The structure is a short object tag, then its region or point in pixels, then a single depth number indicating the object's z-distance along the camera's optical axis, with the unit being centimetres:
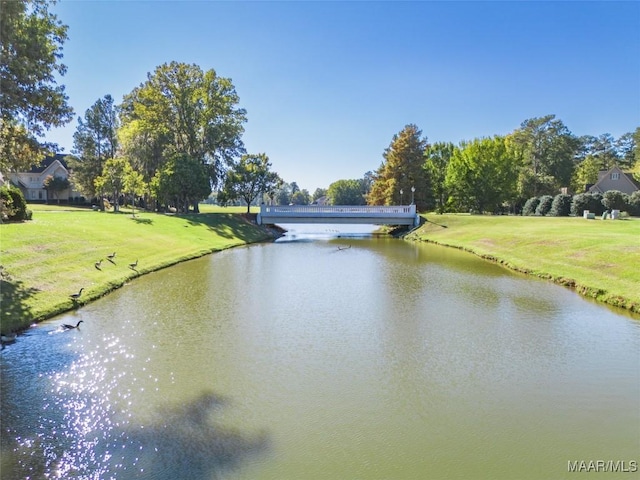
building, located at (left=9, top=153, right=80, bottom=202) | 6544
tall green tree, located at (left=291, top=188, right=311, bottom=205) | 18351
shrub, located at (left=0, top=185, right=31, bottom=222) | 2302
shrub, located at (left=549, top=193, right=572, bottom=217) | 5121
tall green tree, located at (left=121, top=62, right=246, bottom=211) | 5269
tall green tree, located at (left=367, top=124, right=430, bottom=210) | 6575
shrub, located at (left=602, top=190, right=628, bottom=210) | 4784
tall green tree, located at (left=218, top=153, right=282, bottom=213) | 5789
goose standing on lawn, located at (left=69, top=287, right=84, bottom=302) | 1497
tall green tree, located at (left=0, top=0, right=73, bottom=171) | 1491
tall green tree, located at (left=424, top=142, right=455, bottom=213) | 6956
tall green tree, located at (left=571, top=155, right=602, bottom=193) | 7494
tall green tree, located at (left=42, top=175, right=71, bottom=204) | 6312
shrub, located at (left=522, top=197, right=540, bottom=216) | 5897
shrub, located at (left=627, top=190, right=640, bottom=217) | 4819
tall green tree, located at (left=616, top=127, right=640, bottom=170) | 8922
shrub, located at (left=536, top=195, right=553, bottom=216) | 5481
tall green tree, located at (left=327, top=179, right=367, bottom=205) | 15075
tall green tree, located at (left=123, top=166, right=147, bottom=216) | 4178
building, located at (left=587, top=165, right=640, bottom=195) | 6500
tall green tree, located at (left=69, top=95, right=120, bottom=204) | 5538
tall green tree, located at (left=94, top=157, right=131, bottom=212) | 4287
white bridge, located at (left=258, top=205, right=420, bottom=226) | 5159
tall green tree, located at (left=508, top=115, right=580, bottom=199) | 7906
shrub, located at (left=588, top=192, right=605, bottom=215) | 4903
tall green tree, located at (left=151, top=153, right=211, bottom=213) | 4916
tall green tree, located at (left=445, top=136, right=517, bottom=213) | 5788
